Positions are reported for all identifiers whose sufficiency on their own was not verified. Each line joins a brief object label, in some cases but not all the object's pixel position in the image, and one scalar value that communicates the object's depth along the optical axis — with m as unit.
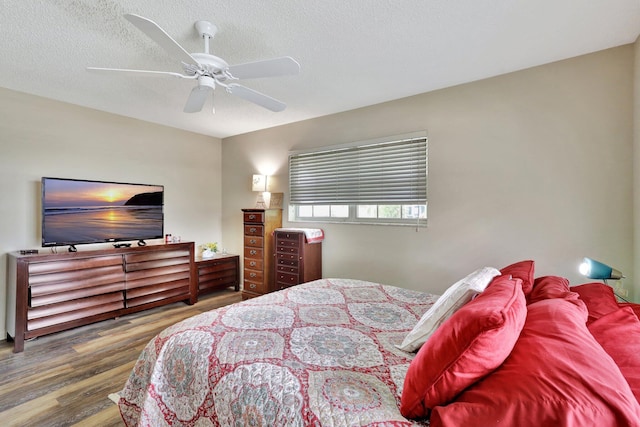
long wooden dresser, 2.78
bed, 0.81
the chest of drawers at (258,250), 4.00
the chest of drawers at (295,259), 3.56
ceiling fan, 1.69
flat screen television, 3.10
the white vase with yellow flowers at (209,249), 4.49
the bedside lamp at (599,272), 1.79
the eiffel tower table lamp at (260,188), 4.25
